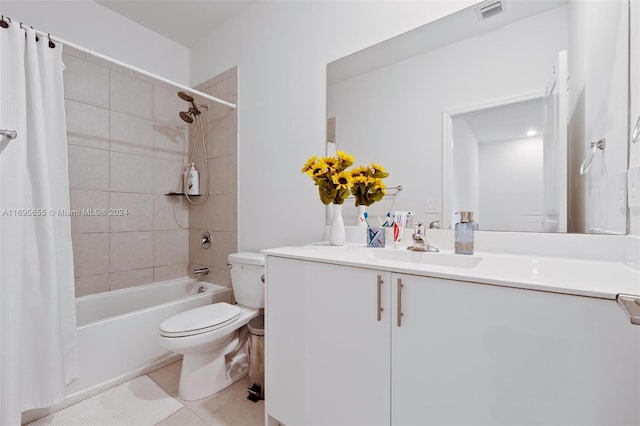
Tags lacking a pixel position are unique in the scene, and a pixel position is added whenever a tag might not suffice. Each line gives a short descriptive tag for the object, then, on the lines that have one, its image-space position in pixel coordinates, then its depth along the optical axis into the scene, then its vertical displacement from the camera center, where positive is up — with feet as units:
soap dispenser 3.61 -0.38
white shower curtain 3.88 -0.37
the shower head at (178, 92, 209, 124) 7.54 +2.81
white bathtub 4.91 -2.45
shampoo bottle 7.89 +0.81
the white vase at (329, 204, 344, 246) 4.59 -0.36
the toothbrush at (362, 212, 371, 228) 4.92 -0.15
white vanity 2.01 -1.21
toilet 4.67 -2.16
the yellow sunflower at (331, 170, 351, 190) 4.34 +0.46
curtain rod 4.48 +2.75
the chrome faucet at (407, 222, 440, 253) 3.85 -0.46
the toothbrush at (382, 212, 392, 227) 4.65 -0.22
